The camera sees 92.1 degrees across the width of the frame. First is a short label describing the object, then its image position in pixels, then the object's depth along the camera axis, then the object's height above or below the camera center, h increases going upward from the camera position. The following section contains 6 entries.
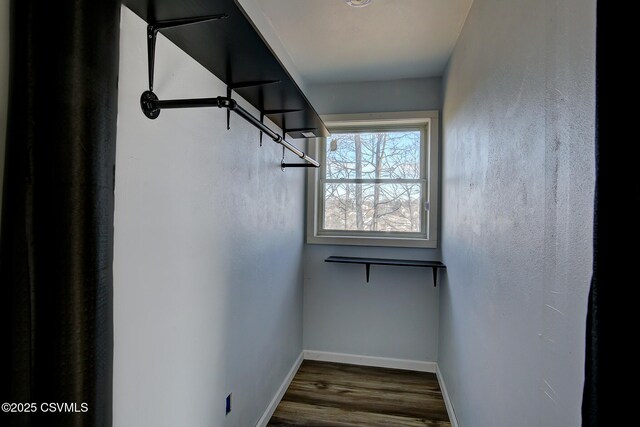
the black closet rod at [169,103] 0.97 +0.34
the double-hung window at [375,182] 2.87 +0.28
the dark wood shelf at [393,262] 2.60 -0.44
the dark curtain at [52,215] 0.58 -0.01
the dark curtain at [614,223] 0.45 -0.01
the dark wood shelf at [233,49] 0.91 +0.60
